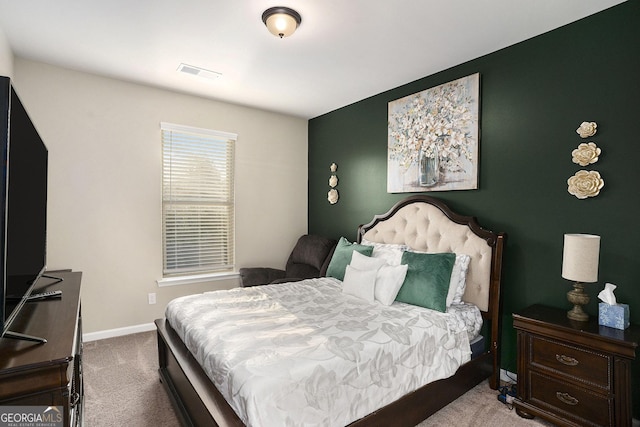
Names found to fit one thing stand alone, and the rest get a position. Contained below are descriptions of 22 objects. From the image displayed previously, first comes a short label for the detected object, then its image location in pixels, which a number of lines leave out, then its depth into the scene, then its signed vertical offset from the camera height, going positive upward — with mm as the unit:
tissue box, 1942 -626
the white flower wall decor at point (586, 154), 2207 +407
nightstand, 1818 -957
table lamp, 2023 -333
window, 3777 +120
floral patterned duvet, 1489 -767
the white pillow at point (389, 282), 2537 -570
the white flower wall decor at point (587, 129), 2225 +580
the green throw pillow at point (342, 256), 3274 -479
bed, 1745 -895
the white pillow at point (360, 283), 2654 -613
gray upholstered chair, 3914 -726
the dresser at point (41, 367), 992 -492
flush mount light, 2180 +1309
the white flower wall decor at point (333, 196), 4383 +201
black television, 1061 +10
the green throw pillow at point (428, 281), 2432 -541
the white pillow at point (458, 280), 2578 -556
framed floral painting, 2916 +719
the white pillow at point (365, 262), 2812 -455
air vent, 3080 +1360
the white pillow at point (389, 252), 2996 -394
